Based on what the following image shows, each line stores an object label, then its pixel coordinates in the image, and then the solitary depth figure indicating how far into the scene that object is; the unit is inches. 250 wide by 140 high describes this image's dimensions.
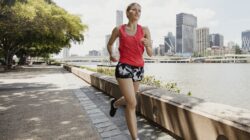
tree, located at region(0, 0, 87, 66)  896.3
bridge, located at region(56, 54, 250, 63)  6301.2
